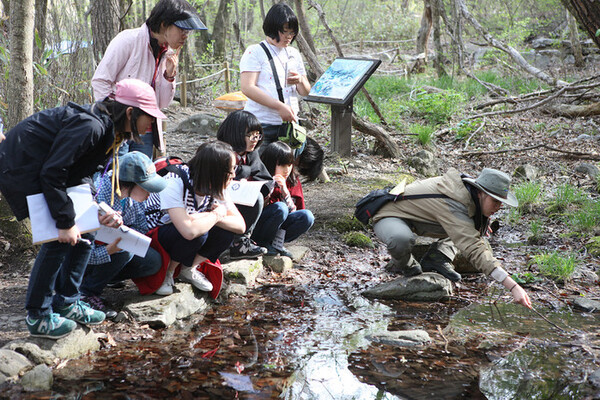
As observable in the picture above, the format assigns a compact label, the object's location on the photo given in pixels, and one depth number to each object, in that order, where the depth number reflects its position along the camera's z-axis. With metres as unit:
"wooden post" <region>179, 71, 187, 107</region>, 11.95
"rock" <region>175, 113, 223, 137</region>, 9.53
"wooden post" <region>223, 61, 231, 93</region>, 12.66
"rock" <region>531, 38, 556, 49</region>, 18.21
